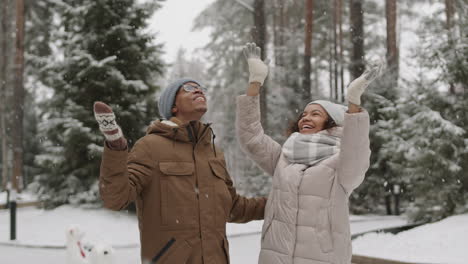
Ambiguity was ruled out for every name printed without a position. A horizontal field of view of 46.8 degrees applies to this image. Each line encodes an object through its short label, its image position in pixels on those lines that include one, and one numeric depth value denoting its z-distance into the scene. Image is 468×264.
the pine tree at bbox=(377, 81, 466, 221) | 12.69
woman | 3.10
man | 2.94
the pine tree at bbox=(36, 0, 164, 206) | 15.12
